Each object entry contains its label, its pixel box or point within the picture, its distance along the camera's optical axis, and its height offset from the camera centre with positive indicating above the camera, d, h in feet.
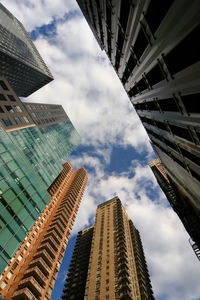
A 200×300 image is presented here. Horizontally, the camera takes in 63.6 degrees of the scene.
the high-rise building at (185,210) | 78.33 -70.81
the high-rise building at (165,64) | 26.50 +2.95
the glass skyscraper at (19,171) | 57.77 -6.92
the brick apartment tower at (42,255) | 96.99 -69.94
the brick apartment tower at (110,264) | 142.51 -141.19
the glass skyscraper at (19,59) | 212.02 +123.73
